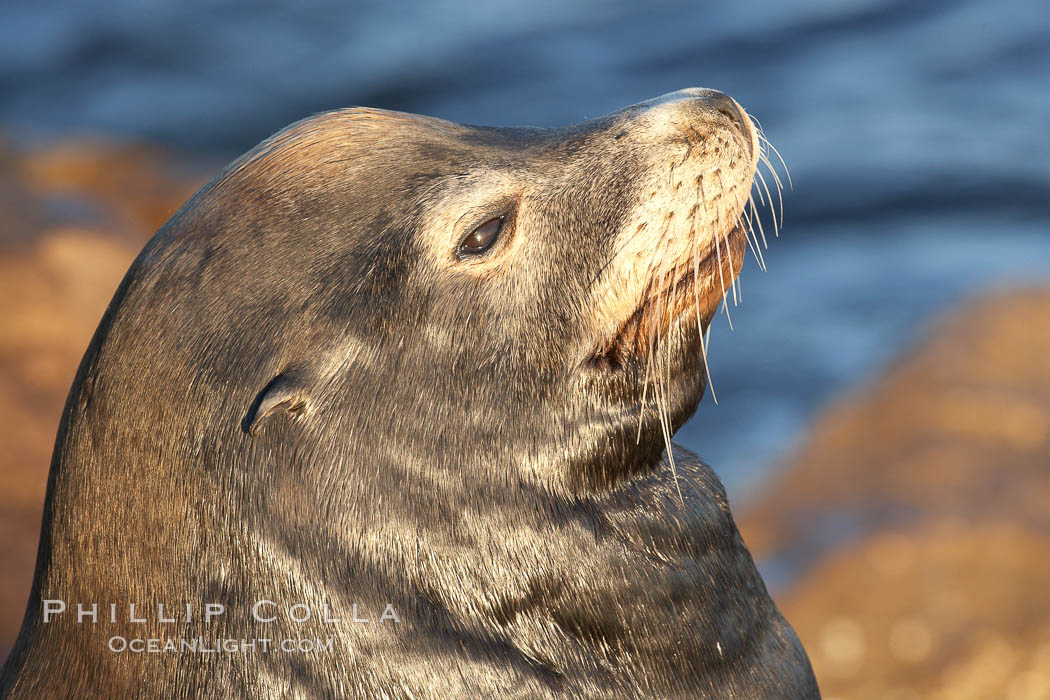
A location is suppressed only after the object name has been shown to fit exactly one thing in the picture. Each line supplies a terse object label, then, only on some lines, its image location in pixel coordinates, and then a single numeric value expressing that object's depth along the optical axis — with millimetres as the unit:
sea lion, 5156
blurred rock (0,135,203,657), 11016
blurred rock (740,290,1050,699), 11648
